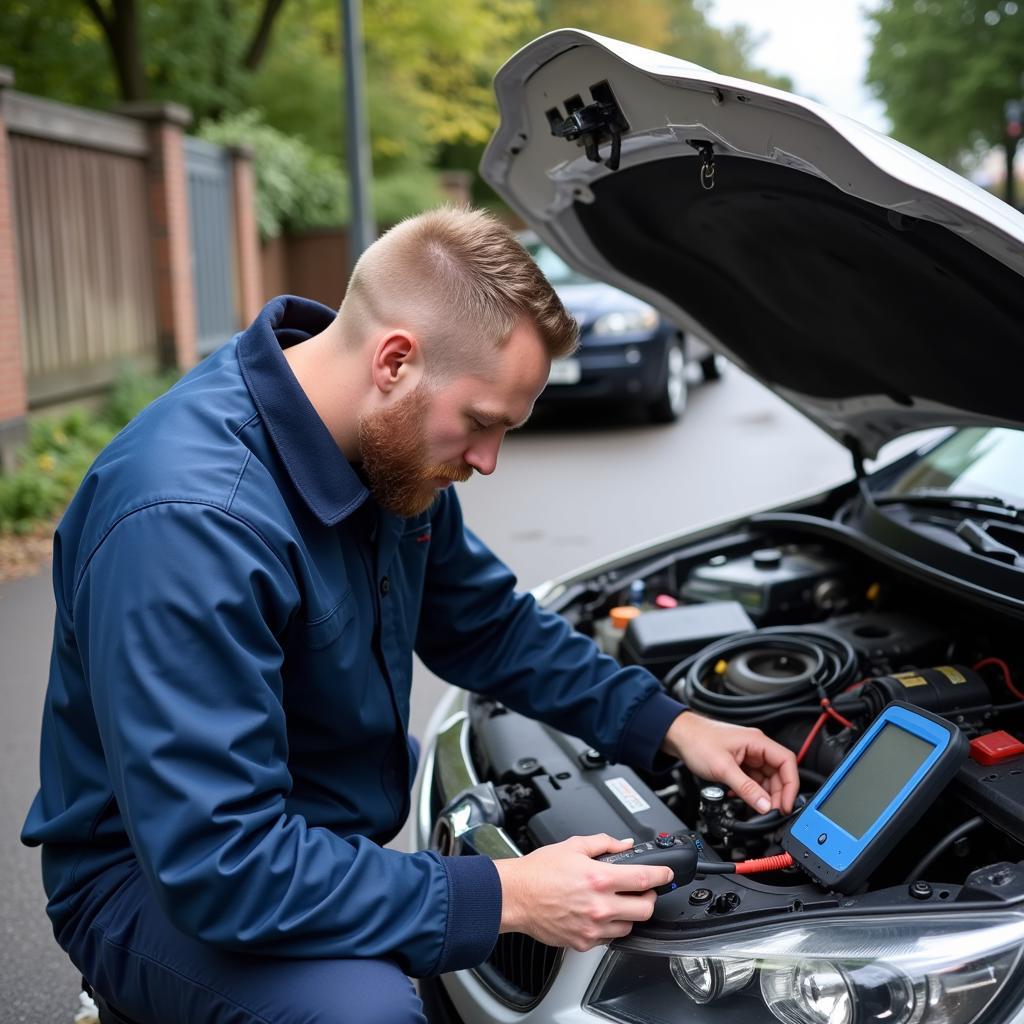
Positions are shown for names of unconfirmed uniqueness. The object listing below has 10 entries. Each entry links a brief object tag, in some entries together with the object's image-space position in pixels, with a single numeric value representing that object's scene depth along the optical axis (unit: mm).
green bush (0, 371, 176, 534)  6973
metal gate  11711
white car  1566
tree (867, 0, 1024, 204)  28734
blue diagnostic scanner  1681
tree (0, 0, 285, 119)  14875
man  1550
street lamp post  10398
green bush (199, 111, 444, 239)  14906
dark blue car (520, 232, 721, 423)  9172
